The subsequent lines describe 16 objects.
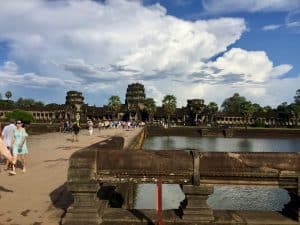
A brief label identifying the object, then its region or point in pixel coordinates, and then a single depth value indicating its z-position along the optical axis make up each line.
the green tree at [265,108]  100.31
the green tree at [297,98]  97.04
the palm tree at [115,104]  77.01
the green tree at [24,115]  53.55
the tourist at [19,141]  7.90
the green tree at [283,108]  82.46
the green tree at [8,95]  101.65
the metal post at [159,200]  3.40
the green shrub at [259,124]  71.14
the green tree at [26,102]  106.54
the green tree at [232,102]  106.30
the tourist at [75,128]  17.97
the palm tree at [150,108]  76.73
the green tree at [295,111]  78.53
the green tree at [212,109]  78.05
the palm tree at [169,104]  77.30
